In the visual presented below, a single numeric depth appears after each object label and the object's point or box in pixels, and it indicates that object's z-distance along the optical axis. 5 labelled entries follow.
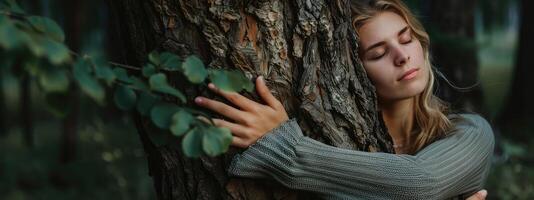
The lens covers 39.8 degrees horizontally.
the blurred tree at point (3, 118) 16.31
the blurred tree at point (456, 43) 5.34
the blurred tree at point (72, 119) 8.78
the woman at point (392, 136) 1.96
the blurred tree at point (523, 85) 10.98
